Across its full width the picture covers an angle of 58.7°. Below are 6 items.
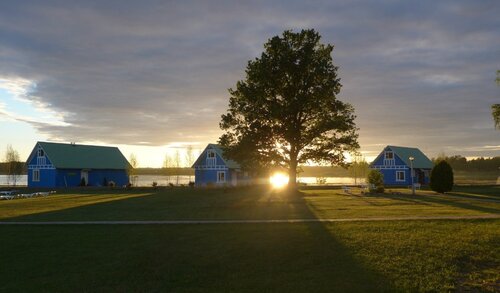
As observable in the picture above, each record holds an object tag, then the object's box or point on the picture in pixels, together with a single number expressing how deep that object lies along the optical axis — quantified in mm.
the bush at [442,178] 37938
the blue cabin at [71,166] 58125
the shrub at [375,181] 38438
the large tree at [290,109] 36406
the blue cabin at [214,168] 59844
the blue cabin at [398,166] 65688
